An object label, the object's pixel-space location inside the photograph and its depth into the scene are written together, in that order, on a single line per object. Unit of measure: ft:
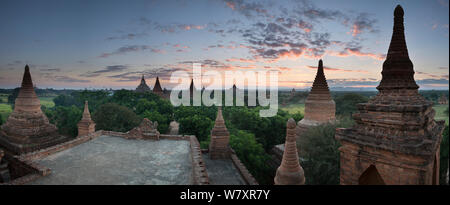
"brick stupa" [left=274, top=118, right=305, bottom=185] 20.80
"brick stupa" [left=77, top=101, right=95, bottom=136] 81.92
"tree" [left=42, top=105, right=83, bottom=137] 109.95
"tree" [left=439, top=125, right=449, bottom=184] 63.99
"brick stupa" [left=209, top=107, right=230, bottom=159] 65.57
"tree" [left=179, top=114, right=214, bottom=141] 88.98
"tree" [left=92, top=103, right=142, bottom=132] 106.22
